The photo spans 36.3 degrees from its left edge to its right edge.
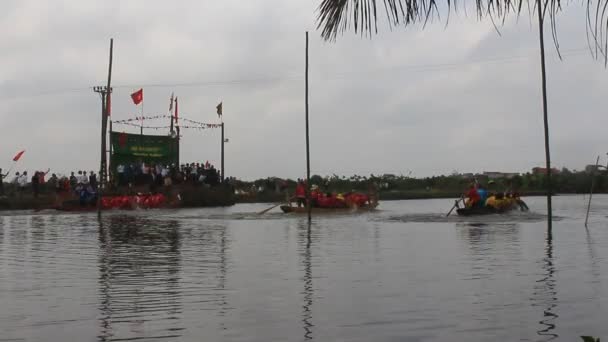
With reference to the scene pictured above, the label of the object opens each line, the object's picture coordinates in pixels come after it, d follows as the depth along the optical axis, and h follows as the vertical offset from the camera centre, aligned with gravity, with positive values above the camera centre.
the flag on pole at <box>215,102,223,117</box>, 64.14 +7.09
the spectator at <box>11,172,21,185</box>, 56.76 +2.16
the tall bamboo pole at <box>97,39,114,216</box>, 40.75 +4.32
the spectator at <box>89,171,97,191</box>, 54.19 +1.97
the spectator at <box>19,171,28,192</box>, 56.75 +2.02
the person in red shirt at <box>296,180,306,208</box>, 48.03 +0.77
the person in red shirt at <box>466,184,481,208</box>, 41.16 +0.53
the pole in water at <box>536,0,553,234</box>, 26.63 +2.61
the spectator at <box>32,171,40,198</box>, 54.22 +1.79
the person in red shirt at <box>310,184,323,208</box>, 47.32 +0.65
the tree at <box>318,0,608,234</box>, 5.30 +1.17
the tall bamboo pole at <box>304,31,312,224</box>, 34.77 +2.38
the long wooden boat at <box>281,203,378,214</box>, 46.53 +0.04
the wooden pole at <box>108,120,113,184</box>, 55.09 +2.93
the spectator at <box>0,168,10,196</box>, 54.09 +1.77
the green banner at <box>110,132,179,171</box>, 56.83 +4.03
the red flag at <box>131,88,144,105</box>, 57.88 +7.23
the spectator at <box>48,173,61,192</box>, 57.53 +2.02
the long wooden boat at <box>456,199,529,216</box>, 41.09 -0.09
